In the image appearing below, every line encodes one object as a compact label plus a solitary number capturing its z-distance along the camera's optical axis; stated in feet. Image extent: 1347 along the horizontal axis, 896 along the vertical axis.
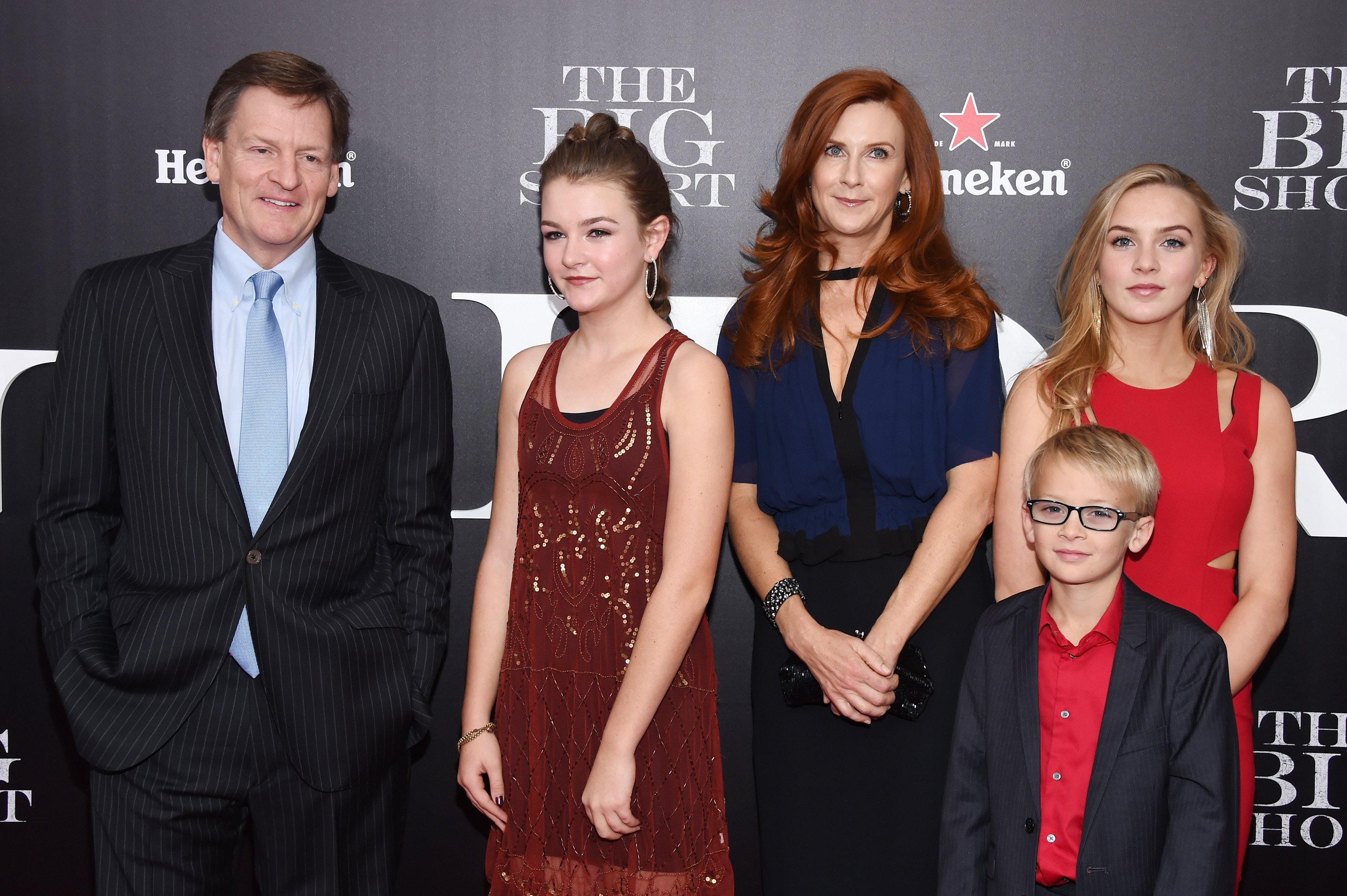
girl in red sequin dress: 6.13
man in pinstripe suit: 6.29
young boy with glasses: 5.81
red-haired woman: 6.81
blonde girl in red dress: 6.93
